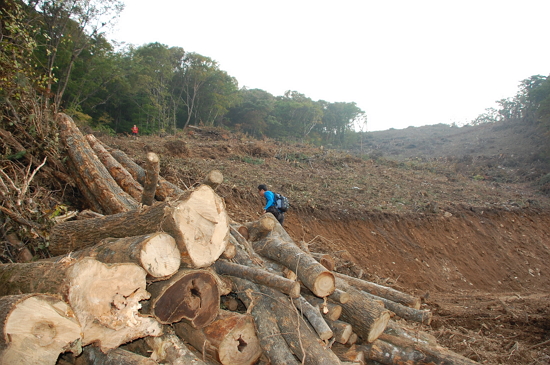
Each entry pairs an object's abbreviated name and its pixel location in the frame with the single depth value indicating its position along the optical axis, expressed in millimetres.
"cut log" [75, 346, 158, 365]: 2418
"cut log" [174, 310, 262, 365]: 2725
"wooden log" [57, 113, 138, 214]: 4957
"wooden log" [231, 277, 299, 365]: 2762
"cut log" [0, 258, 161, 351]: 2312
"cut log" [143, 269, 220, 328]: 2639
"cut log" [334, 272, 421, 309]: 4090
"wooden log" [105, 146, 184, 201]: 5949
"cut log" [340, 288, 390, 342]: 3141
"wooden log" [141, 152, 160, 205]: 3613
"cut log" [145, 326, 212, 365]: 2611
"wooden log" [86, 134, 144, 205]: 5742
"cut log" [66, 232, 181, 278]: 2554
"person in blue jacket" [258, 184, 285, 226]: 6387
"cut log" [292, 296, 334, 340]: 2904
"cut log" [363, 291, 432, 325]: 3785
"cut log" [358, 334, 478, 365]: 3041
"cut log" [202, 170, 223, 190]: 3395
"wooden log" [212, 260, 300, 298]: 2926
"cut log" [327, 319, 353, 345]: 3092
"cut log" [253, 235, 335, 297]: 3232
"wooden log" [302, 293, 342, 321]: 3248
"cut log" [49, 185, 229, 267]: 2773
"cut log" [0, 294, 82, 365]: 1961
